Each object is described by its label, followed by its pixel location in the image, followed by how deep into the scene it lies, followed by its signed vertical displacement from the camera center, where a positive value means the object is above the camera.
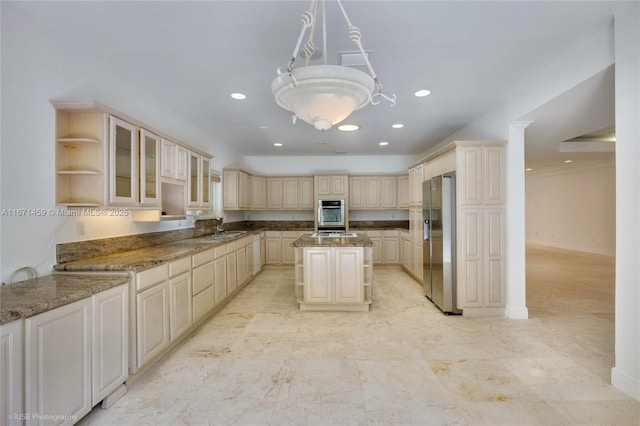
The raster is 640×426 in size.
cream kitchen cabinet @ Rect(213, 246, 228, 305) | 3.70 -0.79
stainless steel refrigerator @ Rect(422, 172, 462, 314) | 3.63 -0.35
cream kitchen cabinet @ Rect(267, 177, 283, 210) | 6.74 +0.46
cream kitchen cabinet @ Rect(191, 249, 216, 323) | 3.15 -0.80
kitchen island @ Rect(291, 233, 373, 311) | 3.71 -0.81
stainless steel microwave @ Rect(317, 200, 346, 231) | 6.45 +0.01
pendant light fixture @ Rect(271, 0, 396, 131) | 1.30 +0.58
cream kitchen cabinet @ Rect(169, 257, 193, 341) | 2.69 -0.82
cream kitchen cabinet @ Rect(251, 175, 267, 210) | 6.57 +0.49
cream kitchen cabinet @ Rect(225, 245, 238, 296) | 4.13 -0.79
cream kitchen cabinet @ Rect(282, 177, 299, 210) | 6.73 +0.48
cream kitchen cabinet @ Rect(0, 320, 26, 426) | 1.32 -0.74
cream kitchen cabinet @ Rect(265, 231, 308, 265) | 6.44 -0.76
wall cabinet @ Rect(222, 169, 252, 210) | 5.60 +0.50
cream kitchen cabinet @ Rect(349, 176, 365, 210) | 6.67 +0.52
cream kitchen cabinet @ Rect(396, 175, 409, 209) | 6.60 +0.53
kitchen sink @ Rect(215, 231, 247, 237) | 4.71 -0.34
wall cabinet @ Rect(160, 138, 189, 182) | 3.10 +0.60
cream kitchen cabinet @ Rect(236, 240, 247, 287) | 4.56 -0.80
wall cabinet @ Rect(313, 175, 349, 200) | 6.52 +0.62
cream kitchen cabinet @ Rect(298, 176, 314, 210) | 6.71 +0.50
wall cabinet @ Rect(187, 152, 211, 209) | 3.66 +0.44
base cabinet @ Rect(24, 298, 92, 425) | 1.45 -0.81
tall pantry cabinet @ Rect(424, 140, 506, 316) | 3.53 -0.28
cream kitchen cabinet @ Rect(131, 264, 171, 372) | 2.23 -0.83
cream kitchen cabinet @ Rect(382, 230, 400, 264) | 6.44 -0.77
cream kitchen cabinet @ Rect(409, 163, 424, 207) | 4.92 +0.52
